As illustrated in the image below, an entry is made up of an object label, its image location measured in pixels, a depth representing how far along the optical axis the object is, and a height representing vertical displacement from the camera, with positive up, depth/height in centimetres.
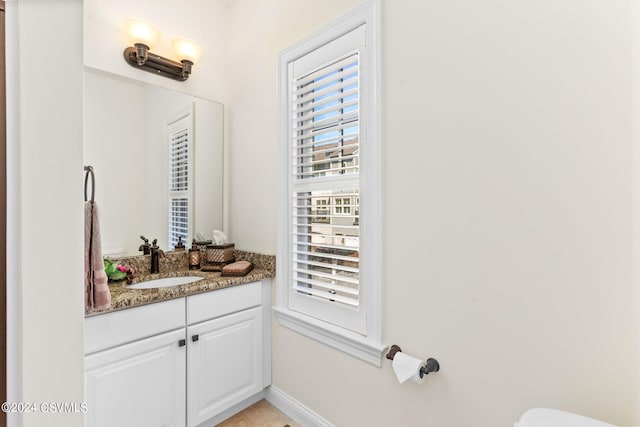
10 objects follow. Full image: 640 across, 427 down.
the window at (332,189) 153 +15
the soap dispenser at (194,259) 217 -31
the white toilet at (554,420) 88 -61
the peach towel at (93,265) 124 -21
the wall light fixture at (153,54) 190 +107
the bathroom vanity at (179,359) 139 -77
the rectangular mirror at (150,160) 188 +38
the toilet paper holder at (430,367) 131 -66
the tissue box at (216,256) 215 -30
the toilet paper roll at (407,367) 129 -66
